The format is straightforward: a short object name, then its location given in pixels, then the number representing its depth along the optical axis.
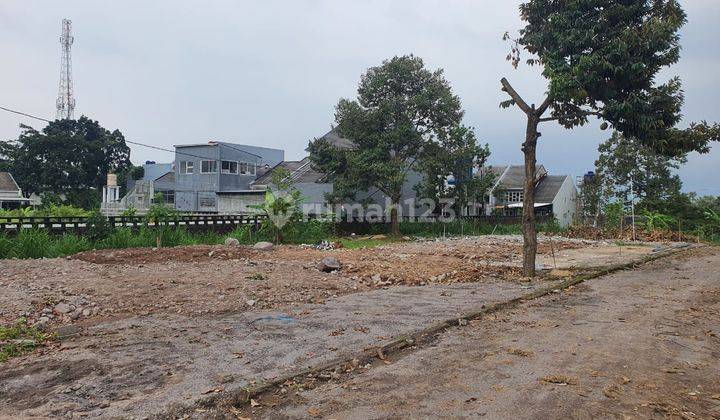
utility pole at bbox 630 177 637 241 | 31.36
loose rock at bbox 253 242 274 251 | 14.46
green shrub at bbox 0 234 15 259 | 12.10
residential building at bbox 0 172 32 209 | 40.78
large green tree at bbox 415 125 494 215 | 26.38
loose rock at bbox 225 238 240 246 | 16.25
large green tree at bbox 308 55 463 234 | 26.06
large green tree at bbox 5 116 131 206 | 43.88
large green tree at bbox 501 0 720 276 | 11.88
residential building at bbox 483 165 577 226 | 40.25
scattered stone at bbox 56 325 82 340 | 5.68
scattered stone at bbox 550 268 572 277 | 10.78
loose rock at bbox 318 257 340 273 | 10.63
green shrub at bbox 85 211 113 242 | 15.16
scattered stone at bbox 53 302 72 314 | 6.71
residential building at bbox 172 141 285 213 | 38.94
